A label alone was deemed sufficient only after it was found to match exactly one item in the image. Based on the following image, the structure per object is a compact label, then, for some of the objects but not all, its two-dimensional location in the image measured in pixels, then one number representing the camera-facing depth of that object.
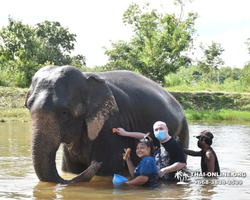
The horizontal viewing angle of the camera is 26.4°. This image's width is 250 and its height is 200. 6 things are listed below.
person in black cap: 7.25
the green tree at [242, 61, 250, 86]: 33.03
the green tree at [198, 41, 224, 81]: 41.49
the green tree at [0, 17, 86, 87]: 30.16
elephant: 6.03
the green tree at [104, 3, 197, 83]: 35.06
